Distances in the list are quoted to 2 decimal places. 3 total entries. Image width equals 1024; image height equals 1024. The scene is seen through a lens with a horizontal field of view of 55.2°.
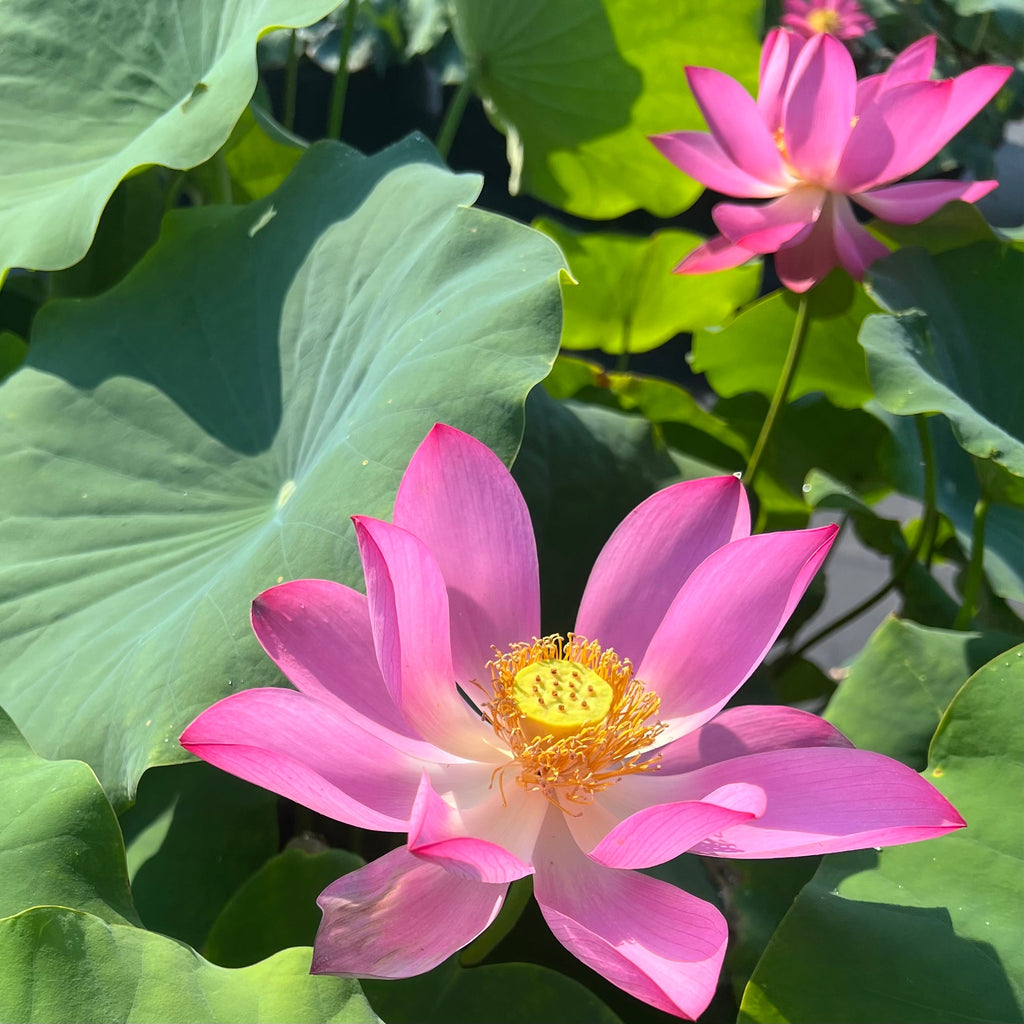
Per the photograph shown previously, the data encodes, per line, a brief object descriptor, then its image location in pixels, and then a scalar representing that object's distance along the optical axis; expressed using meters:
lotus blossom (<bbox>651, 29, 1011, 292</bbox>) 0.65
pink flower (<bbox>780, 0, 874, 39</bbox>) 1.43
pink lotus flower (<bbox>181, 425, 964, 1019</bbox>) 0.35
